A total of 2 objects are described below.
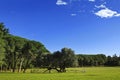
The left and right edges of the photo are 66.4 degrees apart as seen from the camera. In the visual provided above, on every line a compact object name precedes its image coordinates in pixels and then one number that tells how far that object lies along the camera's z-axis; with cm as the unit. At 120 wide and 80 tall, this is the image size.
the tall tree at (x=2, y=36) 2680
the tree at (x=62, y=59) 3519
